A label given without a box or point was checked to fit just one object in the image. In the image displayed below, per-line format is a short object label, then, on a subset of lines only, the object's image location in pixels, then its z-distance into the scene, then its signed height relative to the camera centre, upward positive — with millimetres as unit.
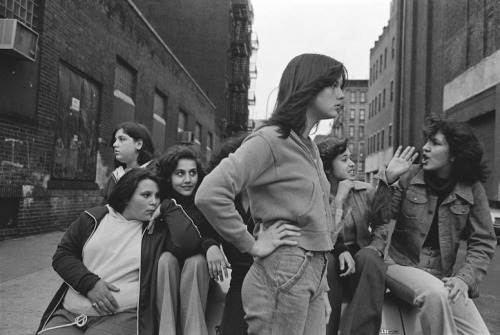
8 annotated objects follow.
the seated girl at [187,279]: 2729 -706
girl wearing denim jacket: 3076 -238
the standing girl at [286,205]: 1806 -122
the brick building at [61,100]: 7672 +1582
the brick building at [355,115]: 80312 +12432
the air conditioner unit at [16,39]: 7105 +2166
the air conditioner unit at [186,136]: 21031 +1868
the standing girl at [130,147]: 4195 +239
